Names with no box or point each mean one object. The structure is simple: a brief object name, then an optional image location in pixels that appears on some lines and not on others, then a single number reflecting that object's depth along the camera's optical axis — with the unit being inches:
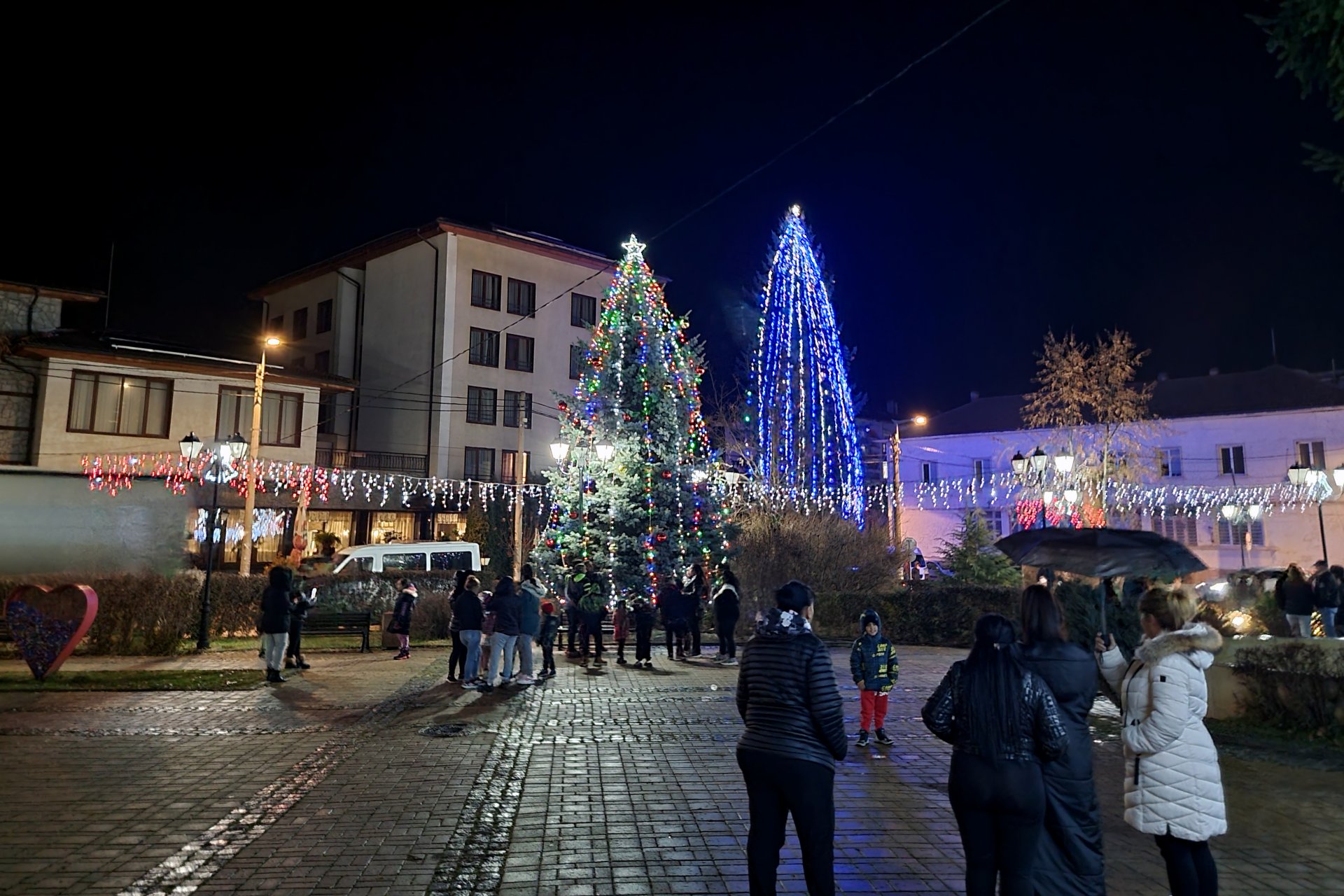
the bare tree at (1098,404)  1333.7
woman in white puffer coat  163.8
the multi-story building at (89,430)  1098.1
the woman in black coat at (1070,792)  157.9
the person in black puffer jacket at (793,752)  159.3
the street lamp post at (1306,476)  927.0
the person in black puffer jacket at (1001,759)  151.1
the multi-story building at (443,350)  1526.8
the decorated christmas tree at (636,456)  791.1
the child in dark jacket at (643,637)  608.4
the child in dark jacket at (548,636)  563.3
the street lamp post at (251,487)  937.5
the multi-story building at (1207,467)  1669.5
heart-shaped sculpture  506.7
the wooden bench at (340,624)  679.7
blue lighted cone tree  1050.7
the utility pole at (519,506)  1072.8
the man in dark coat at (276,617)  516.4
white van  926.4
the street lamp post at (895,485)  1084.5
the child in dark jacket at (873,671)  352.2
